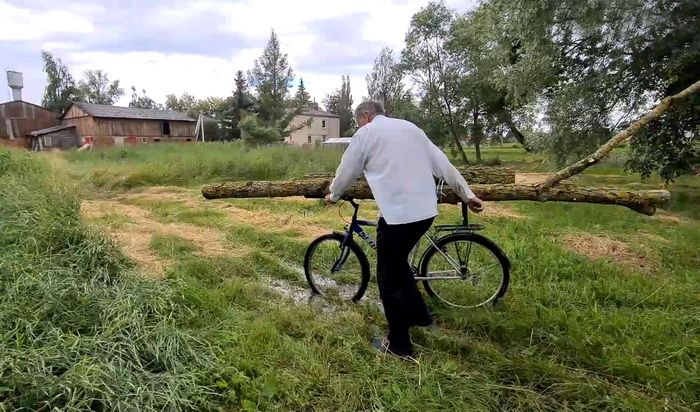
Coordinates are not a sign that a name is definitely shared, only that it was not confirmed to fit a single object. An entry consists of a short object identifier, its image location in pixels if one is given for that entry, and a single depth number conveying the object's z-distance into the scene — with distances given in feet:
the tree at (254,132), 80.38
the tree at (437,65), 68.44
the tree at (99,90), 163.63
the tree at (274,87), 104.88
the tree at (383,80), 111.65
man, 8.74
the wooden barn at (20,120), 111.04
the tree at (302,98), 112.06
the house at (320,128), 161.16
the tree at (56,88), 143.84
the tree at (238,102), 123.24
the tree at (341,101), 207.10
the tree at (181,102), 192.54
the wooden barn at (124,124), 106.77
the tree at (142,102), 194.80
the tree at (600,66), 25.66
